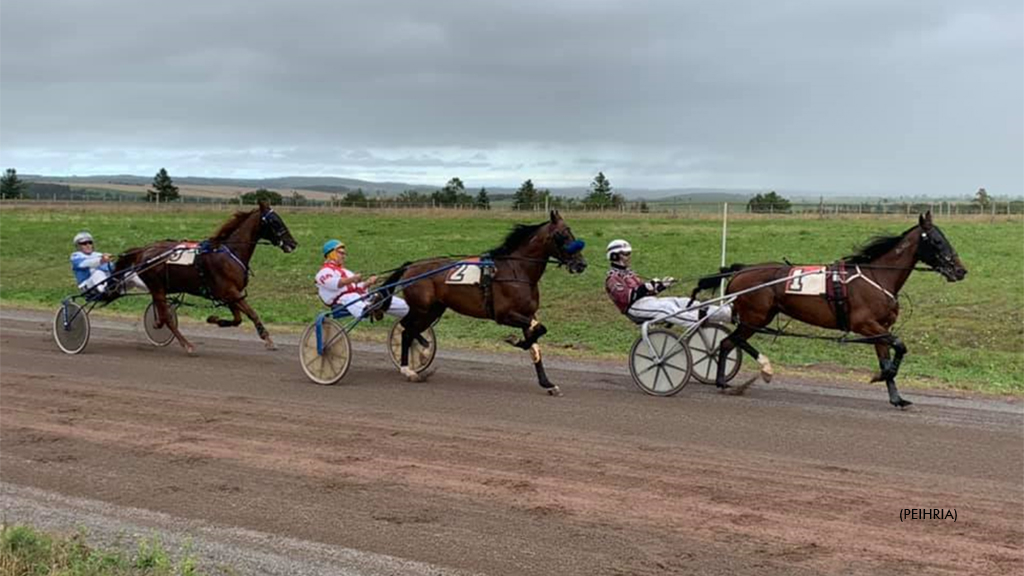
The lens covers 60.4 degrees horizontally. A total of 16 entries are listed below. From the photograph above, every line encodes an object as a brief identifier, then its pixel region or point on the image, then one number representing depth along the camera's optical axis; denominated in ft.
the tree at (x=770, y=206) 160.86
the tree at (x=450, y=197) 210.75
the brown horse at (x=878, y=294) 27.84
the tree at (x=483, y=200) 189.02
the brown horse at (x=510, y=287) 30.53
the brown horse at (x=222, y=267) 38.93
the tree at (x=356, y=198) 205.36
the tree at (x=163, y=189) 224.94
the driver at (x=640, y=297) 30.96
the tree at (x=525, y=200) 184.75
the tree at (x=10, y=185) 272.51
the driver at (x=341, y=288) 32.35
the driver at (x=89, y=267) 40.96
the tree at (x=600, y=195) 175.27
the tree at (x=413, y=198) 207.10
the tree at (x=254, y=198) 210.79
